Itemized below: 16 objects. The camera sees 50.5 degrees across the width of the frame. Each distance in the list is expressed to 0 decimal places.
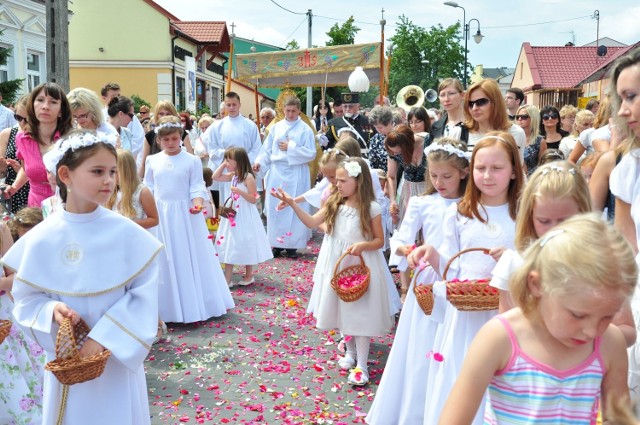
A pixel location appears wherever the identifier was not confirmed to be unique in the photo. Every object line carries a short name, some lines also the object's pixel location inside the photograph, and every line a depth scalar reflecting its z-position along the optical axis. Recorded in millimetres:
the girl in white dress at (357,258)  5461
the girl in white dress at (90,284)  3242
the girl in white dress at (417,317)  4406
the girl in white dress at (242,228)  8789
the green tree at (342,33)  45062
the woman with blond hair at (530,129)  8227
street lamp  35438
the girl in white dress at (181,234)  7086
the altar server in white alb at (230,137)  11789
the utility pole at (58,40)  10766
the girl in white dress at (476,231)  3727
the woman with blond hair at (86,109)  6410
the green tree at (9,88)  14953
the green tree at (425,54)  62500
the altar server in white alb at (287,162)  11188
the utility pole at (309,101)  24945
